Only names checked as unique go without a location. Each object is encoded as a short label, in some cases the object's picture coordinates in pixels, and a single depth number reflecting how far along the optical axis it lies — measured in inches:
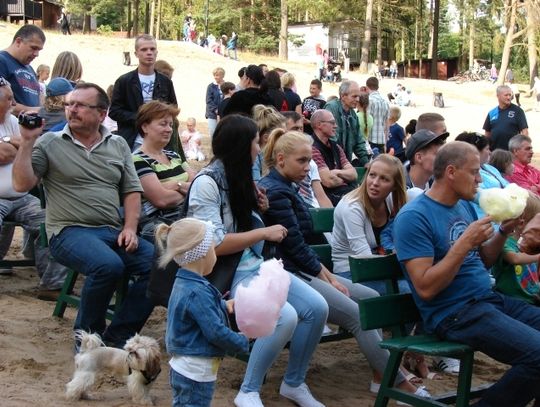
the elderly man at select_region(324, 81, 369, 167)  416.5
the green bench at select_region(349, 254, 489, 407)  193.3
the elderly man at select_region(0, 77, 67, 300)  273.1
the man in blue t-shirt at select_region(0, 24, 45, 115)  319.6
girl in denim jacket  164.2
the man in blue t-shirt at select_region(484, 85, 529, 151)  551.8
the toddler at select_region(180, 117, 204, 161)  754.8
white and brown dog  197.6
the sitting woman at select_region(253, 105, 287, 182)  289.0
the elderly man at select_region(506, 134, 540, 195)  387.5
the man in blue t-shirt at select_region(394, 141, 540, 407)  187.5
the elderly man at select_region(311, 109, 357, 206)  334.6
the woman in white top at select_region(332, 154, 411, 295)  239.1
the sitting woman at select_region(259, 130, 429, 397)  222.8
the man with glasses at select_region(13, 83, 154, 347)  229.0
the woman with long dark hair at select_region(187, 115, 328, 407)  204.8
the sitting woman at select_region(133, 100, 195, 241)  251.0
